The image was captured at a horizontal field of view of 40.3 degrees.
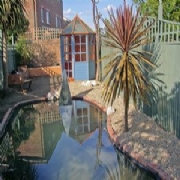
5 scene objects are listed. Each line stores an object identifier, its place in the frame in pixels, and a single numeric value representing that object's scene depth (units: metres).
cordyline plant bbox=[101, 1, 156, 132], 5.04
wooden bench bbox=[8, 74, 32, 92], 10.73
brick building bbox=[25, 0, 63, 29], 20.05
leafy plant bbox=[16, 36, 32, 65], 15.51
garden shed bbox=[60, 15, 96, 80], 12.97
